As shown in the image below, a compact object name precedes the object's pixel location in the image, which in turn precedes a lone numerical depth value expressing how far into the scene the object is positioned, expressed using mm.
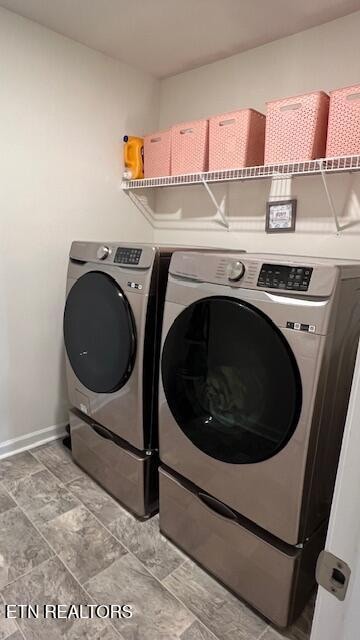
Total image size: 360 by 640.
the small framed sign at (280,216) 2010
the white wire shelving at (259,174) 1622
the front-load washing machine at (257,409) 1084
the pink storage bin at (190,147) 2029
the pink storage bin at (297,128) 1608
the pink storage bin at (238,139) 1846
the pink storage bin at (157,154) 2234
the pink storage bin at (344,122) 1502
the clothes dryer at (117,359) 1570
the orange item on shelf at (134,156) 2398
